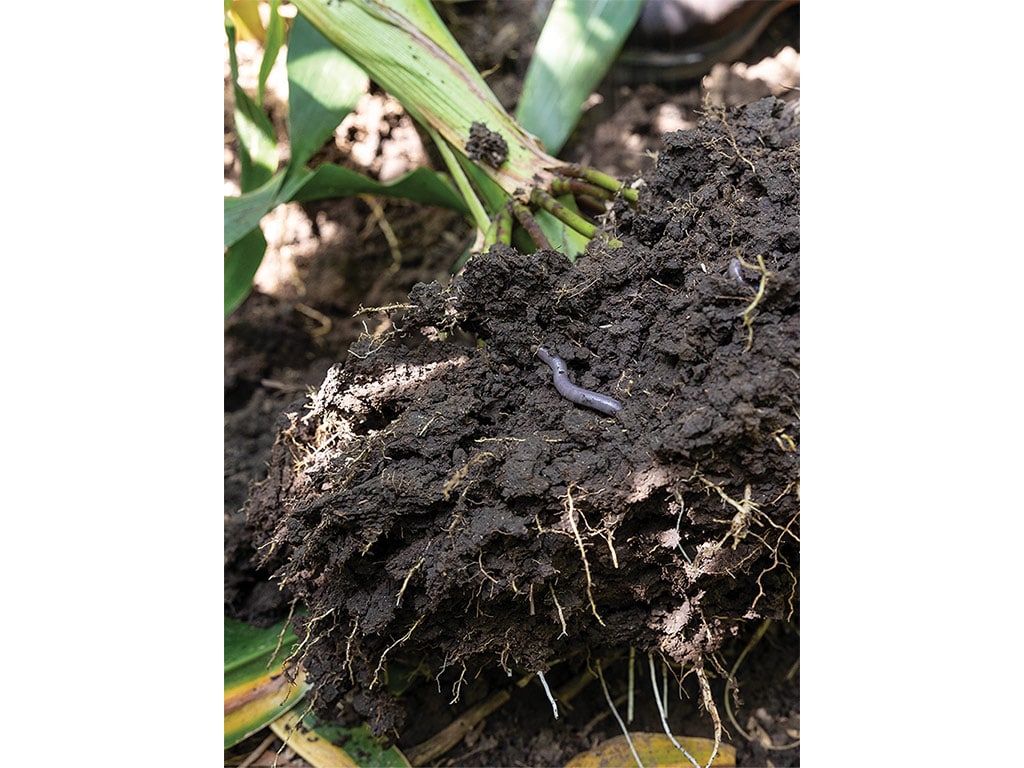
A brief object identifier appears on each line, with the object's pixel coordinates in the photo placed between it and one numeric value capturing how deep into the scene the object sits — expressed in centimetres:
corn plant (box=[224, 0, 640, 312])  37
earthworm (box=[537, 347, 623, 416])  28
